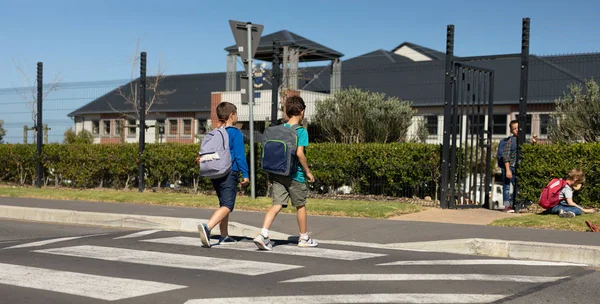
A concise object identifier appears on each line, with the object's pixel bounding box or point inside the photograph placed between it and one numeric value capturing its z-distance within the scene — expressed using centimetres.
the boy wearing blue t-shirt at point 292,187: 809
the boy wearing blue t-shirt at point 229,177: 827
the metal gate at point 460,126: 1322
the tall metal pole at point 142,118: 1741
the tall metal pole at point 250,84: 1384
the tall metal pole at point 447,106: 1320
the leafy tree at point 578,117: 1844
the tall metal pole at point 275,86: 1541
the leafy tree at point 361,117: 1955
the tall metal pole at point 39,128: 2000
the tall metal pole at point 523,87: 1238
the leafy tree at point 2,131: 2272
